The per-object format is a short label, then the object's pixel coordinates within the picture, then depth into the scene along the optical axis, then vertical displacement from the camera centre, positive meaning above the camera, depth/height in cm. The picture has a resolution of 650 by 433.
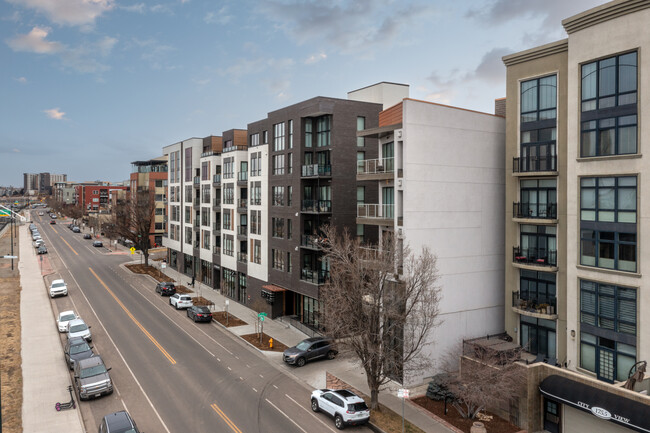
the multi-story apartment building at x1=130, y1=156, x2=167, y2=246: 8612 +423
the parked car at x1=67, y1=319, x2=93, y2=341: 3300 -932
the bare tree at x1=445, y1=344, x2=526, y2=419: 2138 -876
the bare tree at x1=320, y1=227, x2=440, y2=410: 2305 -546
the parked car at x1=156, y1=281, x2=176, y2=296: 5059 -941
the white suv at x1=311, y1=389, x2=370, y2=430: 2130 -987
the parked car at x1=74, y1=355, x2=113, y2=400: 2353 -937
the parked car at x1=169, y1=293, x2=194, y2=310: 4456 -954
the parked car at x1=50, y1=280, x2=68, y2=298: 4706 -883
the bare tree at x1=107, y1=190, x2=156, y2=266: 6819 -183
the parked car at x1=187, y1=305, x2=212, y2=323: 4012 -979
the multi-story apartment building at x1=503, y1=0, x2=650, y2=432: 2069 -63
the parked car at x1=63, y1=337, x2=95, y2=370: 2764 -927
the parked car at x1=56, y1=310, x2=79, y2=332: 3550 -926
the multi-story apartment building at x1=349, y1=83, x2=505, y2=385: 2664 +25
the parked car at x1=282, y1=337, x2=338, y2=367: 3019 -1007
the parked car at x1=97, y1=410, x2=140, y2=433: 1838 -915
